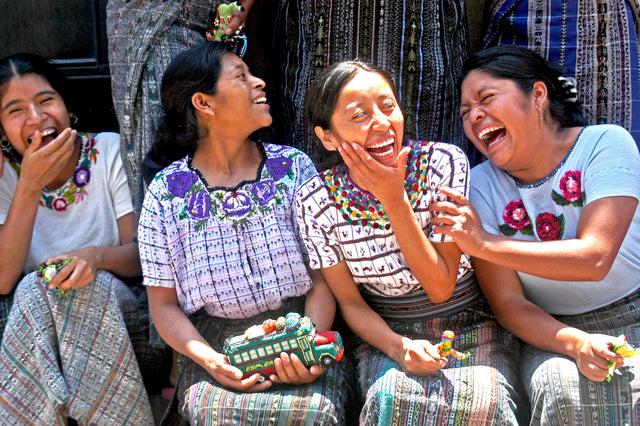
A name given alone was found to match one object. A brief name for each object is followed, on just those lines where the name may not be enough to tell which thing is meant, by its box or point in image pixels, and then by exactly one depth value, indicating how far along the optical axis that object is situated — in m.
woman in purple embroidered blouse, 2.50
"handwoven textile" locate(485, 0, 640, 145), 2.90
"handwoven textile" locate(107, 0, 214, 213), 2.94
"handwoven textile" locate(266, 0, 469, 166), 2.95
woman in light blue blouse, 2.11
